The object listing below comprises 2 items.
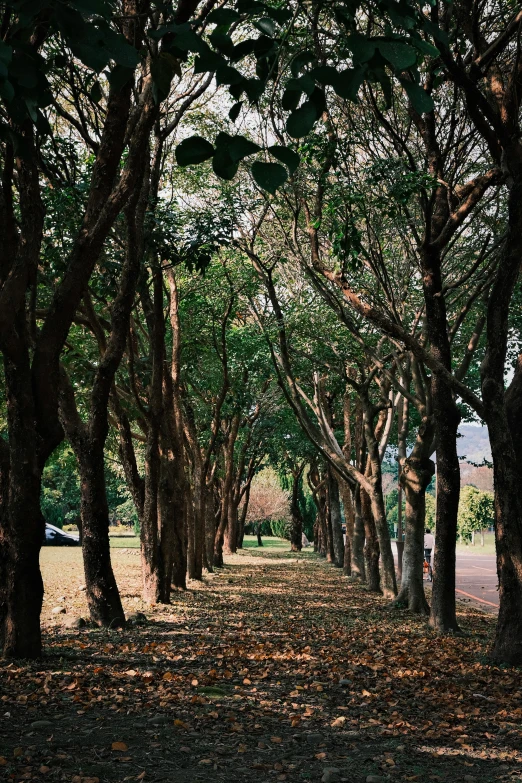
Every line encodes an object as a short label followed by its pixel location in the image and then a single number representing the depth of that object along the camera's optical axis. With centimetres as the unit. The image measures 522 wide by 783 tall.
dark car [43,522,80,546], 5456
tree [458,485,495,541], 6794
